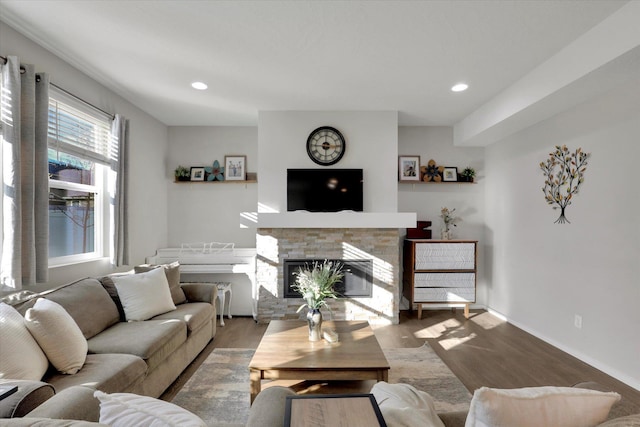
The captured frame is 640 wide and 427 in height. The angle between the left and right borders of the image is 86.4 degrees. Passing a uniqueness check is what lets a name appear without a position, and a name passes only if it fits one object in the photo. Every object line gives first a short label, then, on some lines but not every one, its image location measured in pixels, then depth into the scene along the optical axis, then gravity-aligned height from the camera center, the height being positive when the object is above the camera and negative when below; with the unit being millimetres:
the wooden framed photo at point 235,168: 4925 +631
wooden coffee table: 2230 -1004
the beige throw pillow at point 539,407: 886 -513
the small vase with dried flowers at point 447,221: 4742 -117
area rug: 2352 -1361
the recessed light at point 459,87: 3467 +1303
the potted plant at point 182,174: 4859 +533
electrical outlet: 3248 -1032
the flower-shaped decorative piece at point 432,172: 4939 +594
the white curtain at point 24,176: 2312 +239
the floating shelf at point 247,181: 4887 +437
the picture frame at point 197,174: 4898 +537
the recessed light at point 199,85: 3451 +1295
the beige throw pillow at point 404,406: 1037 -648
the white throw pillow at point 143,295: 2893 -741
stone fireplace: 4320 -607
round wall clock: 4359 +850
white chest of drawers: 4512 -772
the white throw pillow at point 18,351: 1623 -705
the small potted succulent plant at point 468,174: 4934 +566
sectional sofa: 1694 -868
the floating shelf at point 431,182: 4953 +449
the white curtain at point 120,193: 3594 +190
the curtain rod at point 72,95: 2453 +1022
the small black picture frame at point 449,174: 4988 +570
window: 2953 +307
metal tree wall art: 3283 +393
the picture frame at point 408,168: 4954 +652
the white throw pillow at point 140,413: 873 -536
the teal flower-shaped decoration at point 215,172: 4906 +566
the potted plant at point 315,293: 2680 -647
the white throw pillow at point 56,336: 1857 -706
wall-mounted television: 4340 +306
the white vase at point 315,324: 2672 -882
